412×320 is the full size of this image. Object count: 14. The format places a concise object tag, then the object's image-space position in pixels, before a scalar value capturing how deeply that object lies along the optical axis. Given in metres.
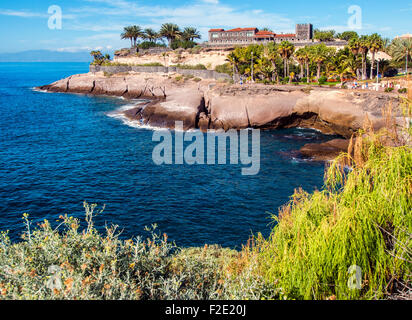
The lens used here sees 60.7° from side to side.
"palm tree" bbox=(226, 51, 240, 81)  73.79
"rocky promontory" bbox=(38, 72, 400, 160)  44.53
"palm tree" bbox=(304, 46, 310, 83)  66.63
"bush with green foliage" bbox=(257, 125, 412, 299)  10.86
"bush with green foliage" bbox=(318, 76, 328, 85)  57.66
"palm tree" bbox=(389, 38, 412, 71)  62.12
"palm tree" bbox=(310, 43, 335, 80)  66.00
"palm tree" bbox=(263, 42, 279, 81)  68.56
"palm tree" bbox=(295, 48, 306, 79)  67.11
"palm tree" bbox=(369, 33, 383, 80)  60.78
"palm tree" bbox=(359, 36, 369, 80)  61.46
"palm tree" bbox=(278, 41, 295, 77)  62.84
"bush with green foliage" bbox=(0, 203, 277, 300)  9.45
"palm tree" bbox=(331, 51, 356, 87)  65.42
